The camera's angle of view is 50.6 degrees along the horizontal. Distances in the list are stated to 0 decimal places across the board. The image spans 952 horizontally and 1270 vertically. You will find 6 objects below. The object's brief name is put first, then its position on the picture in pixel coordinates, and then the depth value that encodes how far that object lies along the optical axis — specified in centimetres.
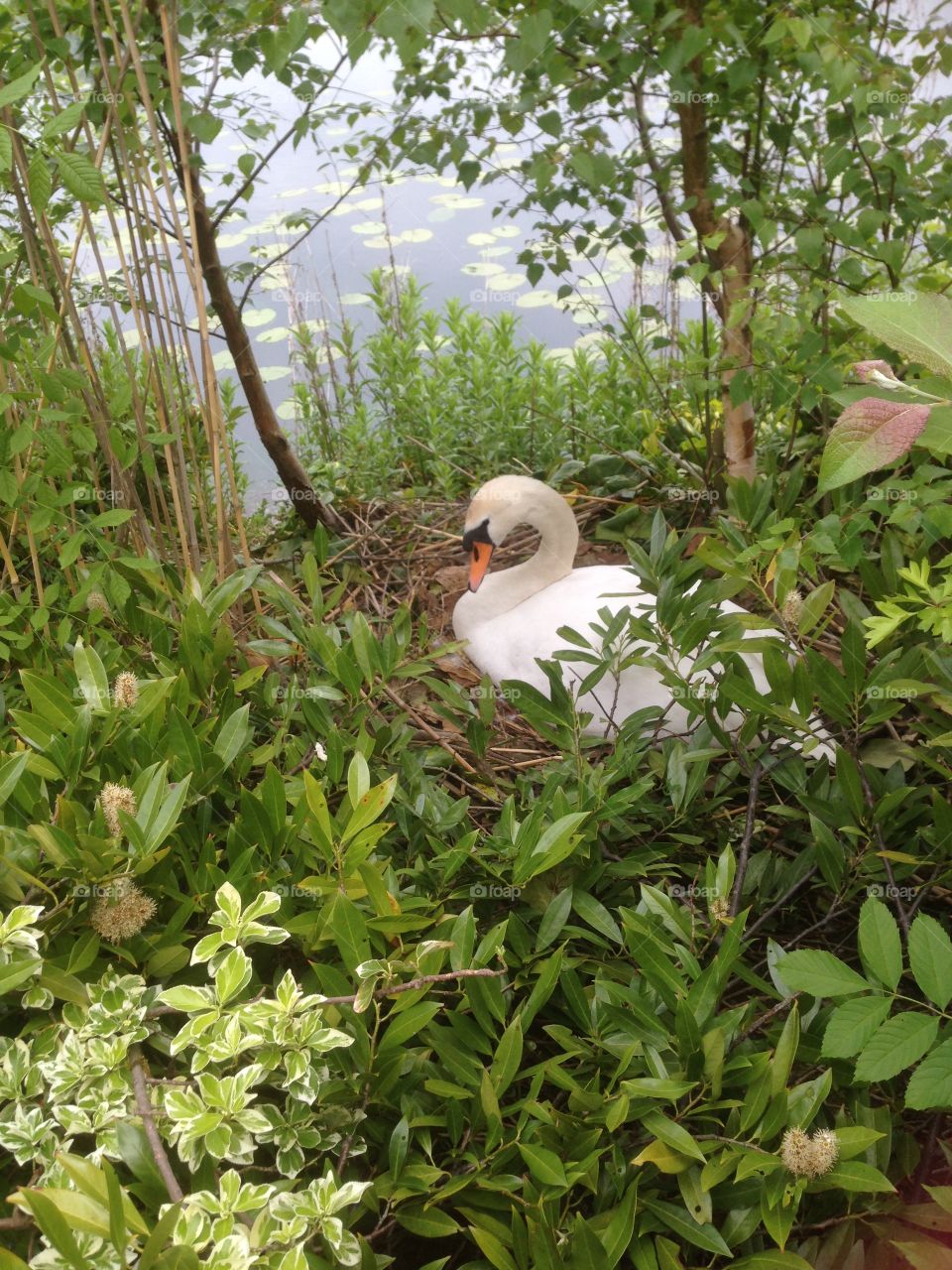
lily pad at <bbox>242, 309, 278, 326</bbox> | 411
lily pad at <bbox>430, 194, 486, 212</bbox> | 432
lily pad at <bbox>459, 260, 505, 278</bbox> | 419
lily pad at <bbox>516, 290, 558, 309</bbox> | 416
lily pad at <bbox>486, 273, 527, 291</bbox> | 407
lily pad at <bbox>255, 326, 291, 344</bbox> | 387
